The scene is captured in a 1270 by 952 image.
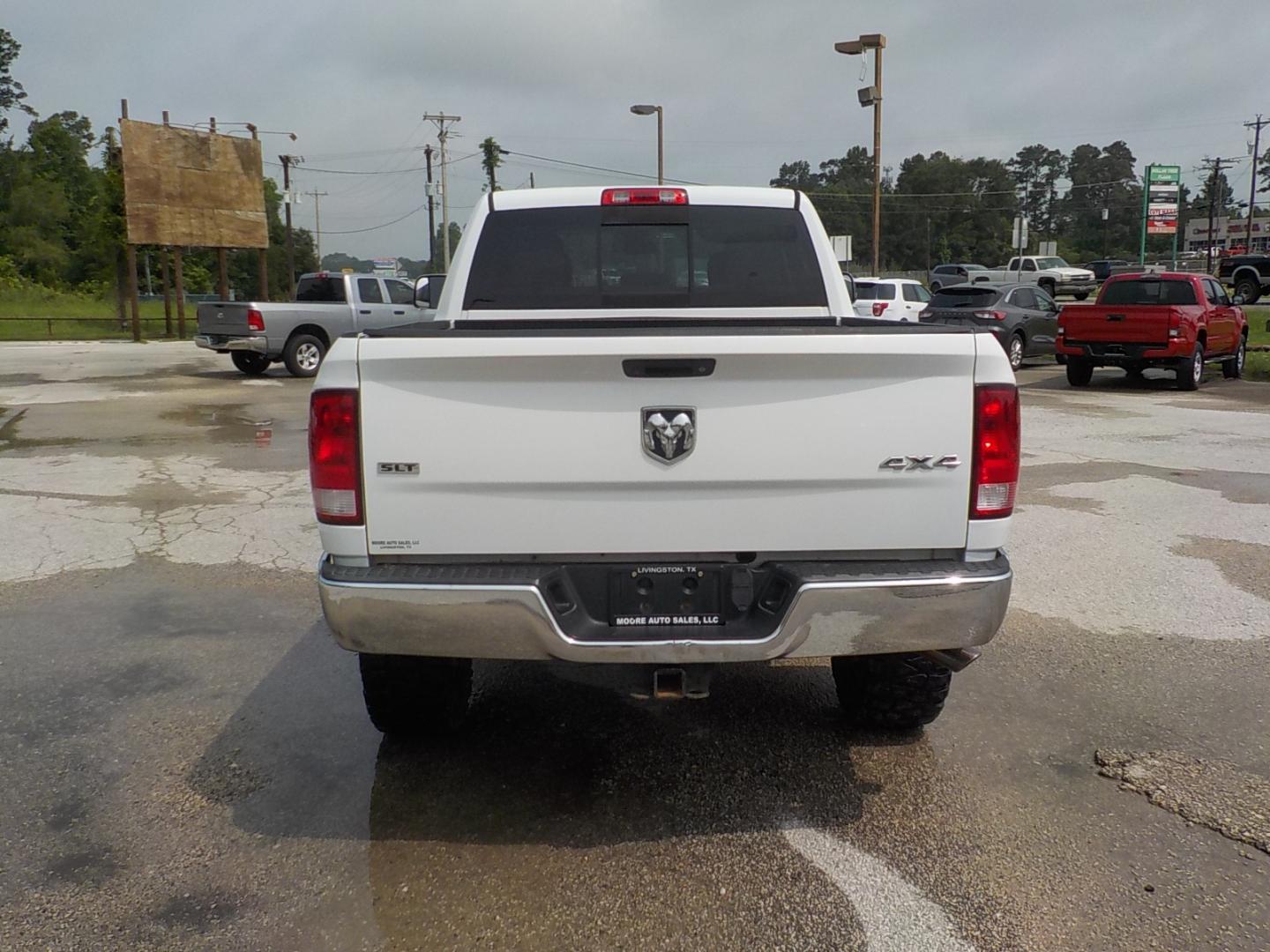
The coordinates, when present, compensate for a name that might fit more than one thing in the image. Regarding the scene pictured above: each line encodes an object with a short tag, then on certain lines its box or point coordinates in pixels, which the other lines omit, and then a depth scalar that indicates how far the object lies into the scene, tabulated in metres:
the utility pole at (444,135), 55.67
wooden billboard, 27.06
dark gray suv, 19.59
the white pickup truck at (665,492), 2.94
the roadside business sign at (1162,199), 70.44
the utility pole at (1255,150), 78.06
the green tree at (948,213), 116.62
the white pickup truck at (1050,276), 46.12
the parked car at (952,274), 51.03
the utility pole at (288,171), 62.56
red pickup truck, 16.23
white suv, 23.59
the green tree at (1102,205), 126.00
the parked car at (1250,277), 37.94
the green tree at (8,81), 79.19
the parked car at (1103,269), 60.42
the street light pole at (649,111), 34.47
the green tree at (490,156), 86.62
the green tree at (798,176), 149.75
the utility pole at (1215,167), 88.74
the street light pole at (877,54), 22.70
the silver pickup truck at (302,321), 19.70
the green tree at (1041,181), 143.50
